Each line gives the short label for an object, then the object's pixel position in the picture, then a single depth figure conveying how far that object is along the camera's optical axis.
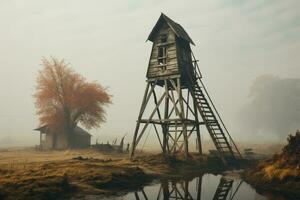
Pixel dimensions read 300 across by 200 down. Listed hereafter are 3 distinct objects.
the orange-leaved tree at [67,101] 44.56
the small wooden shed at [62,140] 45.38
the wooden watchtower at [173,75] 23.20
